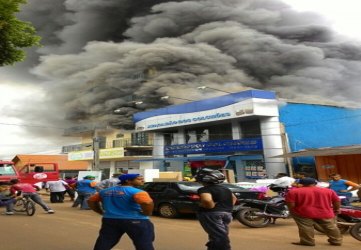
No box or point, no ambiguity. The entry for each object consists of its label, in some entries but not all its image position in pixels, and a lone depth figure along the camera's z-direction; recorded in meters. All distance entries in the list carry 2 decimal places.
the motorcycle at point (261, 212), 9.43
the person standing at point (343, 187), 9.12
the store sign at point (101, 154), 37.31
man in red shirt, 6.92
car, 11.57
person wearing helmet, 4.87
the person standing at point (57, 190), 17.72
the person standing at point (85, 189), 14.01
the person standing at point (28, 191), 12.15
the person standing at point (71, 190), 18.53
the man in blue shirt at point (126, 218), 4.32
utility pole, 23.84
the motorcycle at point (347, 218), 7.90
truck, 23.91
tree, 6.62
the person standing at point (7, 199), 12.18
